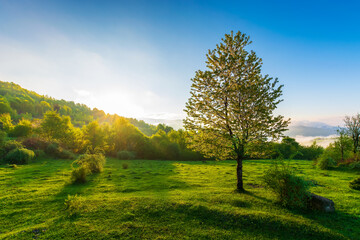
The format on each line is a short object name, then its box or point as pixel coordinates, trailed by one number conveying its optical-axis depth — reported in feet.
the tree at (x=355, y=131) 146.00
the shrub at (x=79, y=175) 63.41
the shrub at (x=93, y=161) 79.24
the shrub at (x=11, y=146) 128.26
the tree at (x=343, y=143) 139.46
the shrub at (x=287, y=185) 38.06
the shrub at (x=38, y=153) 141.79
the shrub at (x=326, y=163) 117.70
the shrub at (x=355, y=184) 60.62
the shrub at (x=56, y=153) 156.46
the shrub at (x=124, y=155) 178.81
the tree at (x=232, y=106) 46.98
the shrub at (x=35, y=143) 155.22
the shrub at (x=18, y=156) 113.97
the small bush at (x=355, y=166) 110.08
